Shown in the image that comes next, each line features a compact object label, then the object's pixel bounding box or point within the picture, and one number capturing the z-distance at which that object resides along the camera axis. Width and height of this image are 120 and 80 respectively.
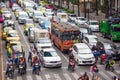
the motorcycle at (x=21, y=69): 31.82
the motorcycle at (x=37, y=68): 32.08
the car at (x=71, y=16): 65.86
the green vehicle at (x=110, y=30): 48.01
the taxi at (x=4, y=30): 49.13
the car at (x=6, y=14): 68.35
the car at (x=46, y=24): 56.91
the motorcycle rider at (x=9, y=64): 31.05
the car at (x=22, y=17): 65.69
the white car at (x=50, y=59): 34.16
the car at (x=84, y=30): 48.13
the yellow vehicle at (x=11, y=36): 44.35
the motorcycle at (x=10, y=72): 30.95
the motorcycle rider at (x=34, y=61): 32.22
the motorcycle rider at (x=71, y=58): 33.53
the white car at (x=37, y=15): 67.26
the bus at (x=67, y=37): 40.19
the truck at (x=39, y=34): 46.16
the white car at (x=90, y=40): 42.50
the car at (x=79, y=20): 61.08
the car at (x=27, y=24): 54.16
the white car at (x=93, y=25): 57.68
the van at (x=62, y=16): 66.08
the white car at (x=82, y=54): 35.06
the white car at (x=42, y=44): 39.16
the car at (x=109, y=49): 36.94
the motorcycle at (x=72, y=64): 33.28
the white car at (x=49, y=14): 70.45
